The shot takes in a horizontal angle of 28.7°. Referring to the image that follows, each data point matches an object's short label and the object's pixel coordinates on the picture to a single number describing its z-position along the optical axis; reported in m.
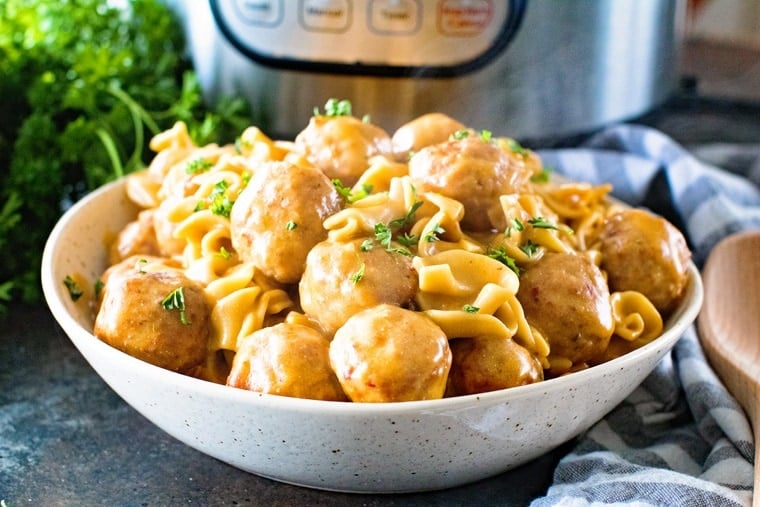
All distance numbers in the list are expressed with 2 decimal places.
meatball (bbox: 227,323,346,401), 0.40
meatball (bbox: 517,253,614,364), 0.43
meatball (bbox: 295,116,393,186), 0.47
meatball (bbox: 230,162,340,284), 0.44
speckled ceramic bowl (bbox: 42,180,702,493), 0.39
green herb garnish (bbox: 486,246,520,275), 0.44
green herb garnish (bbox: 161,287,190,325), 0.43
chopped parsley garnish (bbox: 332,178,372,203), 0.45
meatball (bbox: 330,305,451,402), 0.39
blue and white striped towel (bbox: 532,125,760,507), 0.42
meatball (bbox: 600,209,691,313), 0.47
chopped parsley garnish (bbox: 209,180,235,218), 0.47
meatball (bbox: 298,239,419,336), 0.42
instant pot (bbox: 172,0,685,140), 0.58
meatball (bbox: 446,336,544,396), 0.41
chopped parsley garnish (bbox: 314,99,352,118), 0.49
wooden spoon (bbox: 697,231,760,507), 0.48
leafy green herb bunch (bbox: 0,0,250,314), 0.57
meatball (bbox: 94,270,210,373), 0.43
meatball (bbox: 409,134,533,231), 0.45
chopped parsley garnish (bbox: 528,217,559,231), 0.45
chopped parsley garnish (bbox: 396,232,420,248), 0.44
